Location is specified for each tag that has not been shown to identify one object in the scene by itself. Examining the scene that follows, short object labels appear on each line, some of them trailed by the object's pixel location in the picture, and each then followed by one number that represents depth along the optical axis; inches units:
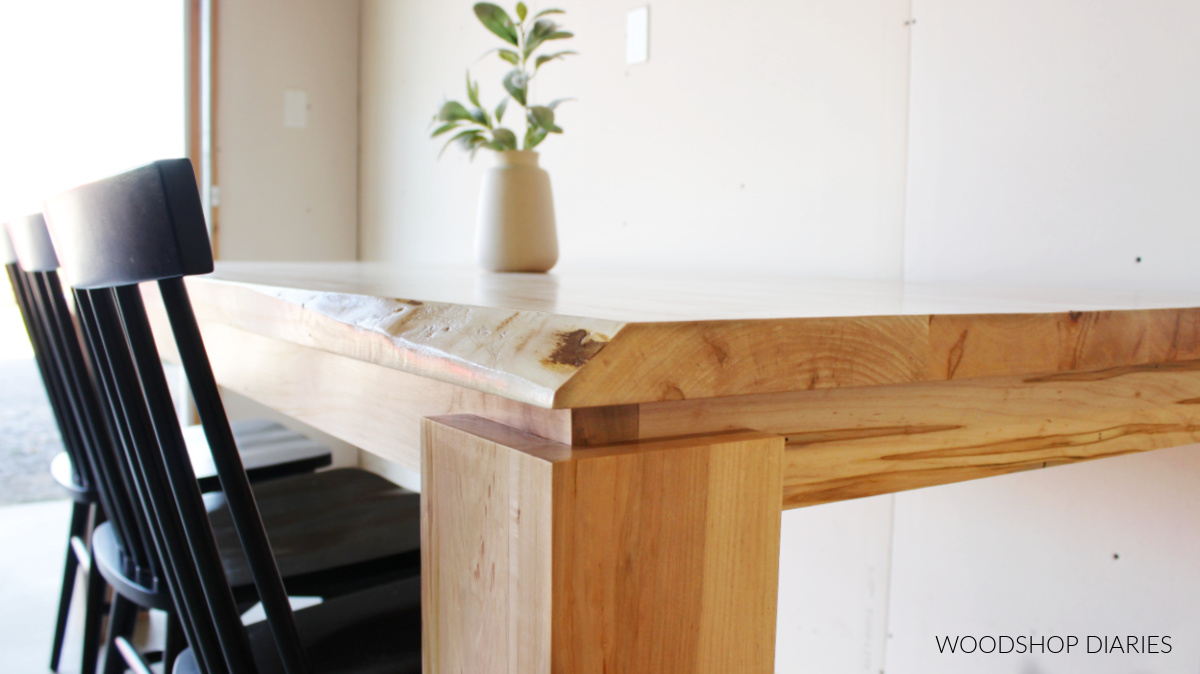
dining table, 14.0
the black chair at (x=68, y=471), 43.9
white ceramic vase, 53.8
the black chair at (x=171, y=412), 19.1
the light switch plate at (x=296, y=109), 109.3
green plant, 51.9
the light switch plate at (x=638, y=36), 67.1
